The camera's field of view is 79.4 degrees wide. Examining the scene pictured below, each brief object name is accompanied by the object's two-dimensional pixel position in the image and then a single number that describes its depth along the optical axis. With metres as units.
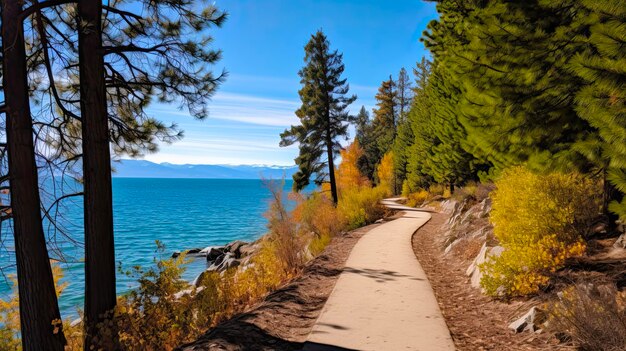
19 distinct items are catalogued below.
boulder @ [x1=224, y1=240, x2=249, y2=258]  25.40
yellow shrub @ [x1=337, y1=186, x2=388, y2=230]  19.36
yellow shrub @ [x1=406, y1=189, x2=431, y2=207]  35.09
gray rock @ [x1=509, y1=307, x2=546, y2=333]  4.86
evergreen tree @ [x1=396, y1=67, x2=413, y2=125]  59.88
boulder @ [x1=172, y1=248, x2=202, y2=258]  28.62
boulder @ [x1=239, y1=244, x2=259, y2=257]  23.65
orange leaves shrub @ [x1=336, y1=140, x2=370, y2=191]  38.78
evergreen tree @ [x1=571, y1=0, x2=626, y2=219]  3.27
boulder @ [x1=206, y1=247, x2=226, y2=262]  26.77
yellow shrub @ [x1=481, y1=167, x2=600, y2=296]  5.94
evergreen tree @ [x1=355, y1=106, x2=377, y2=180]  60.81
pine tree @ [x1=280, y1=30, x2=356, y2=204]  25.62
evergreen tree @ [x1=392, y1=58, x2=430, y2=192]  36.03
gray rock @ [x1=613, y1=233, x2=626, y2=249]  6.26
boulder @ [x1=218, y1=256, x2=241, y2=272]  20.53
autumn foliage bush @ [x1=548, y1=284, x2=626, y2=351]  3.72
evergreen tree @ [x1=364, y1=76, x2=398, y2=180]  58.59
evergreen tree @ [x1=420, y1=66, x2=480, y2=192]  19.16
